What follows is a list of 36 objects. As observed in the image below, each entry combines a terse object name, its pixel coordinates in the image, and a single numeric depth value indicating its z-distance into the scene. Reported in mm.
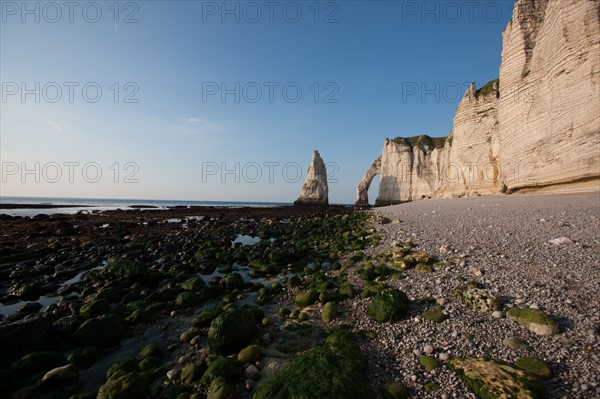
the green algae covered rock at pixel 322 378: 3064
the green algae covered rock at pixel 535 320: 3865
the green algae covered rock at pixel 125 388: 3447
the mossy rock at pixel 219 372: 3652
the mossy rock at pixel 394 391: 3109
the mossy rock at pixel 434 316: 4556
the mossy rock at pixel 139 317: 5828
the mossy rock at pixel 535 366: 3135
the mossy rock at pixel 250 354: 4125
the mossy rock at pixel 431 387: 3170
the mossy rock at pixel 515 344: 3652
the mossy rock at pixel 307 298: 6259
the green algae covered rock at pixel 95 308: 6055
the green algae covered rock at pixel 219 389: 3305
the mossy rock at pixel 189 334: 5045
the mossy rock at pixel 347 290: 6301
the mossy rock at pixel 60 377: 3889
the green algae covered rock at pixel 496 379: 2818
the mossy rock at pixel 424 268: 6770
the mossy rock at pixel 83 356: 4427
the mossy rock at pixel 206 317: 5492
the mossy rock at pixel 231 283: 7898
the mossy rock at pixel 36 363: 4098
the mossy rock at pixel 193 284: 7582
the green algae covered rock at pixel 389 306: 4848
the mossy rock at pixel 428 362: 3523
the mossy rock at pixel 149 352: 4488
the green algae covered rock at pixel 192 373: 3788
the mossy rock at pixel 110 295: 7007
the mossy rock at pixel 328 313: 5402
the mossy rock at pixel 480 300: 4656
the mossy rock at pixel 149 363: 4179
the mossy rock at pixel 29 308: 6566
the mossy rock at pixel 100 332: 5039
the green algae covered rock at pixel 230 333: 4430
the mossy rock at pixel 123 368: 3929
